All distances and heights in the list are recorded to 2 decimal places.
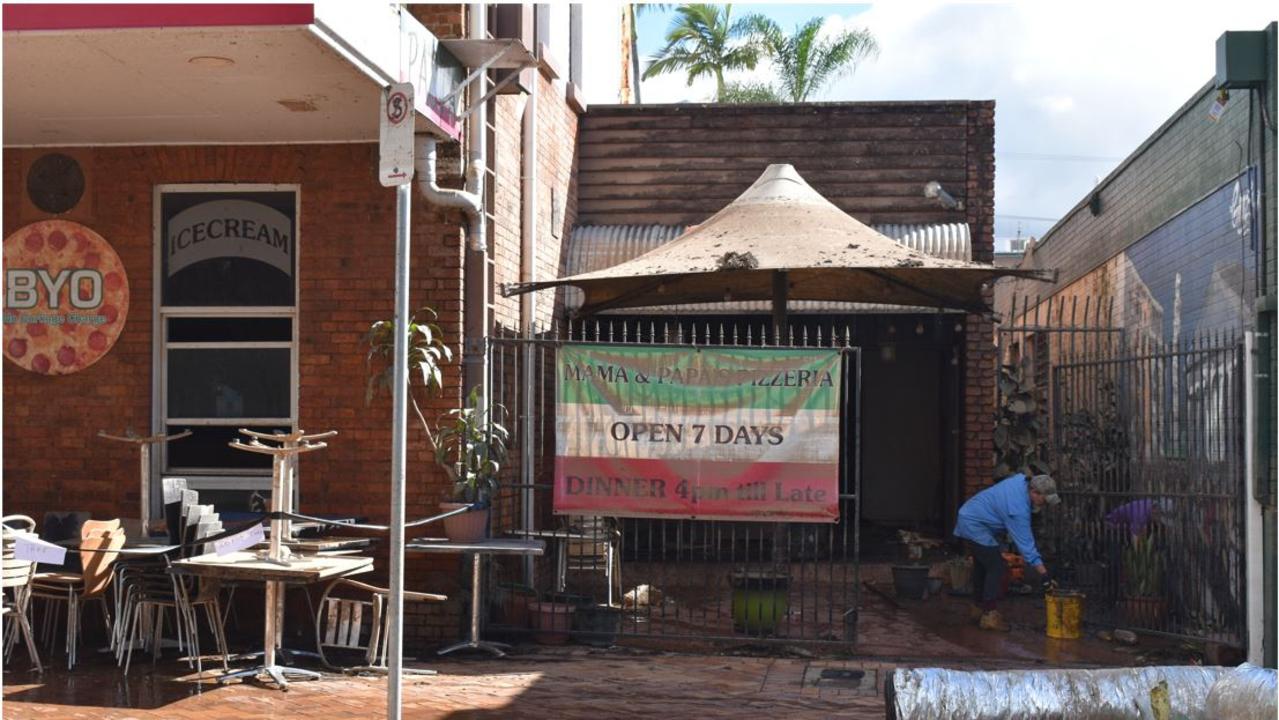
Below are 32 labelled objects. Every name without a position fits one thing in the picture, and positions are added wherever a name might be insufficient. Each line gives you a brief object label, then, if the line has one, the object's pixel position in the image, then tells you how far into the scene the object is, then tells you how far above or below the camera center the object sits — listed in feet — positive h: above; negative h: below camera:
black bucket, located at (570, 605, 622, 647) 32.48 -5.32
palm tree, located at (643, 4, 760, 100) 114.01 +31.15
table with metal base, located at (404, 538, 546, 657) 29.51 -3.19
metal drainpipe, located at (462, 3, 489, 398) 32.55 +2.77
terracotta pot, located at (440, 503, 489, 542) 30.45 -2.75
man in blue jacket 37.27 -3.48
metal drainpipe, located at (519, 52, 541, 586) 39.50 +5.52
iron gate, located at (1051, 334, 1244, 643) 32.89 -2.49
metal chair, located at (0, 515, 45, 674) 26.43 -3.90
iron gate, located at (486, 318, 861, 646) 32.71 -4.79
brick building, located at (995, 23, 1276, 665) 30.89 +5.66
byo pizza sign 33.14 +2.61
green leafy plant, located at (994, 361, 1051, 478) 47.11 -0.67
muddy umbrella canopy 32.81 +3.65
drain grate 27.73 -5.79
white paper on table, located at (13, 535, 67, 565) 24.36 -2.73
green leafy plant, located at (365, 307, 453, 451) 31.37 +1.16
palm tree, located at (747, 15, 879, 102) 107.45 +28.59
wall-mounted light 46.57 +7.42
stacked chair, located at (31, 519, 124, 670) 27.96 -3.76
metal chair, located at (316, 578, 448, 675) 28.96 -4.91
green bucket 32.96 -4.74
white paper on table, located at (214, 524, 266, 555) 26.30 -2.71
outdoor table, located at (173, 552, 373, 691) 25.65 -3.25
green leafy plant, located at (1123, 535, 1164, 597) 35.47 -4.26
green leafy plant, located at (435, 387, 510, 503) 31.40 -1.09
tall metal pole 17.20 -0.76
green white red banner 31.60 -0.61
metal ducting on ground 17.12 -3.71
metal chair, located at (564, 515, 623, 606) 35.50 -4.08
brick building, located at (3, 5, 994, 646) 31.17 +3.12
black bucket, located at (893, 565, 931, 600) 41.60 -5.37
